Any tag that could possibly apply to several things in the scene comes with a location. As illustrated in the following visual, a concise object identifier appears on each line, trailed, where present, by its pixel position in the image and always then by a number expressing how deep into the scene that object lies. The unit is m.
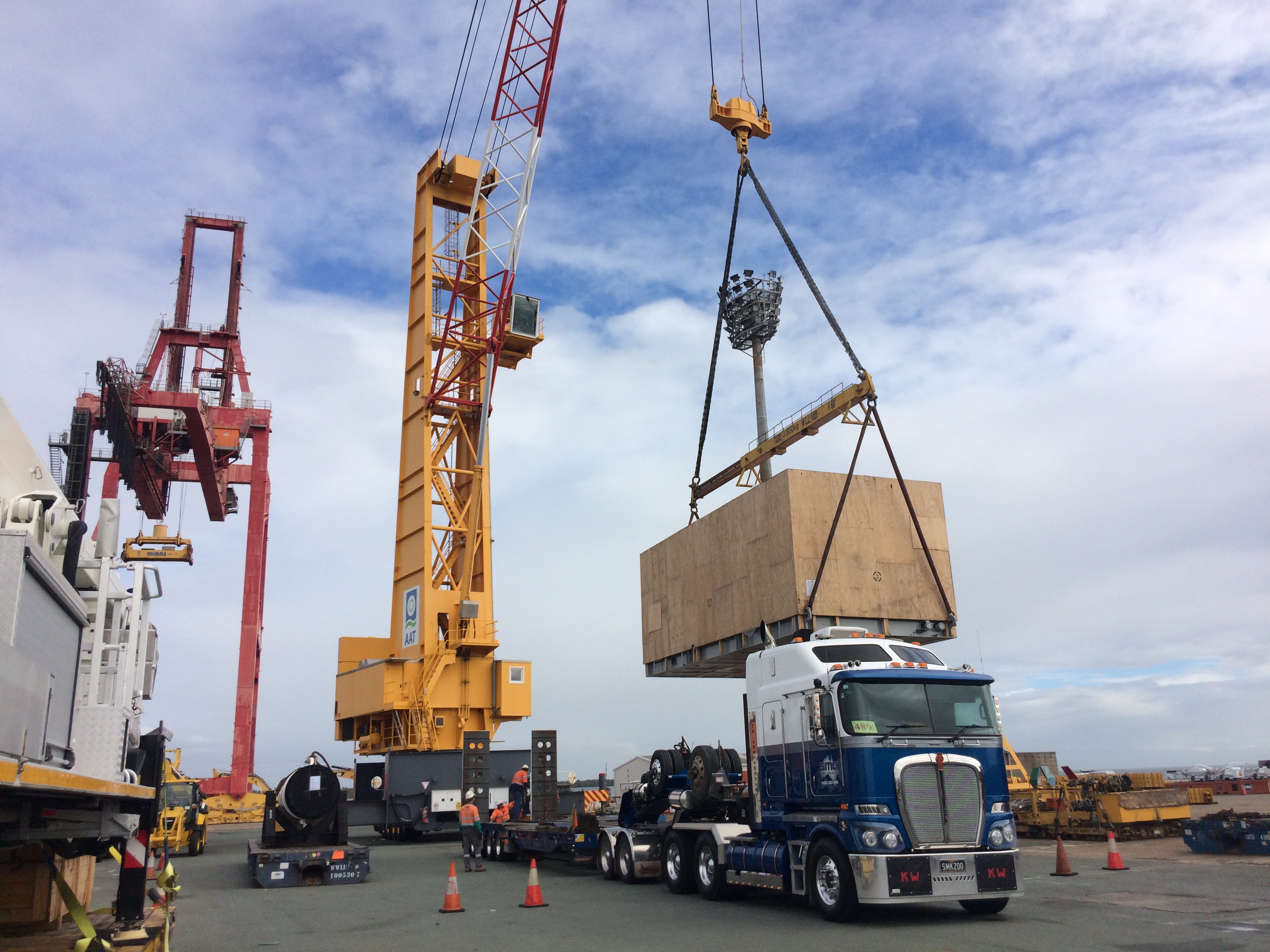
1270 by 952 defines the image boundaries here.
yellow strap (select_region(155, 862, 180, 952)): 7.17
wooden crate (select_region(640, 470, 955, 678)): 17.88
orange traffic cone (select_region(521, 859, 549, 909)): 11.35
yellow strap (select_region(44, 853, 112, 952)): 5.66
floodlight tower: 48.84
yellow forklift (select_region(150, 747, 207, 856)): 19.08
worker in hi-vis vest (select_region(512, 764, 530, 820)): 19.19
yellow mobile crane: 26.62
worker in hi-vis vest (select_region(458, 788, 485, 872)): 16.41
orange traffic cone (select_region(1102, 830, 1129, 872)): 12.88
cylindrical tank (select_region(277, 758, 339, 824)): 15.41
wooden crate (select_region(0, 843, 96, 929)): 6.89
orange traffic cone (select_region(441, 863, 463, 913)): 11.33
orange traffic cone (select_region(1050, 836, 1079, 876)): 12.86
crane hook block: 24.33
